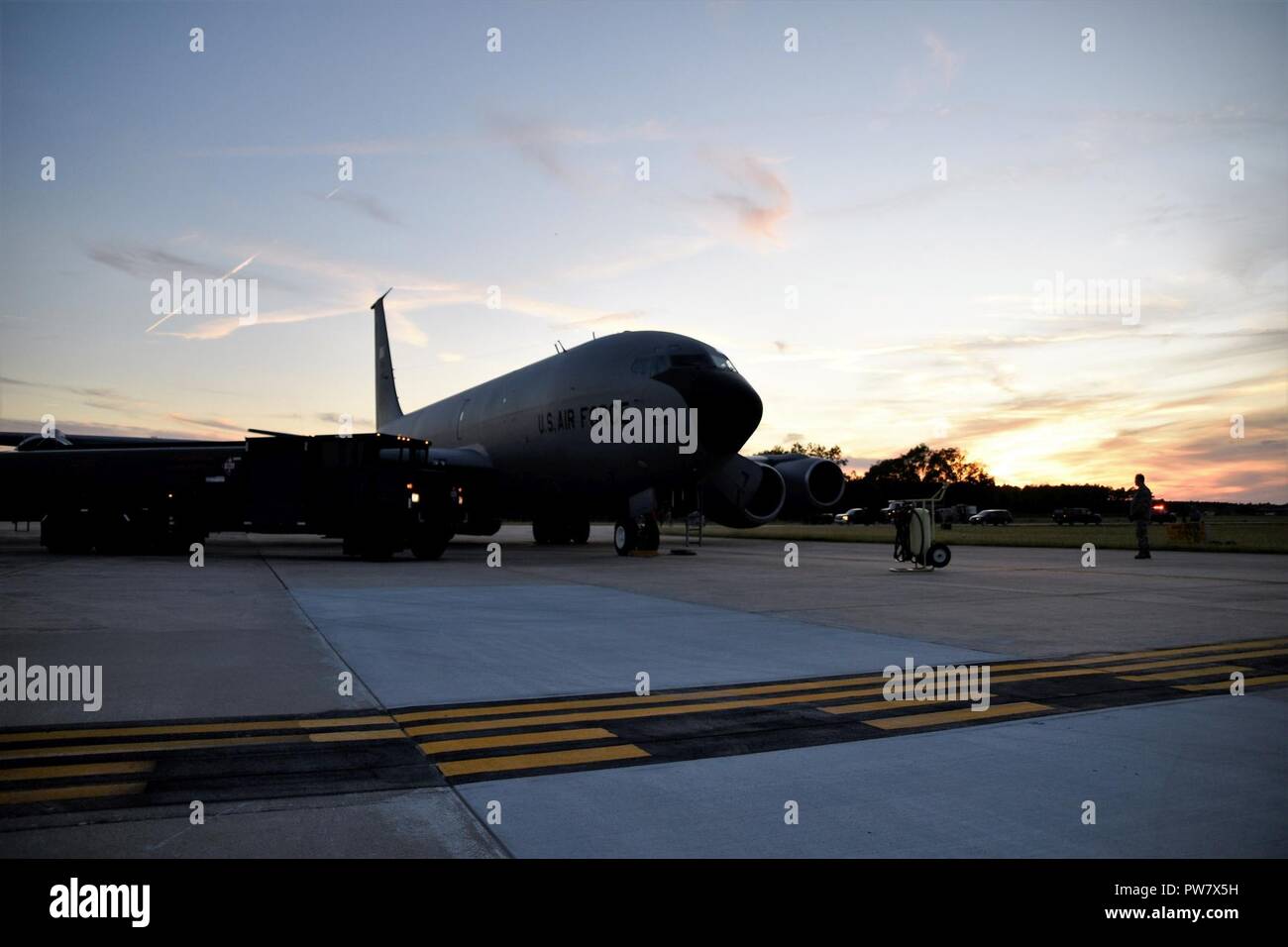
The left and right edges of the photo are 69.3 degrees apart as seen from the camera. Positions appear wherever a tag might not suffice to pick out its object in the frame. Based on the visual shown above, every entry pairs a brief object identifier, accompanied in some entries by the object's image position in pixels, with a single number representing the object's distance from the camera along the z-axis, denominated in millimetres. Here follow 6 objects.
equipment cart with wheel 16203
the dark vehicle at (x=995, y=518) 71500
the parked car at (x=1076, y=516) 69375
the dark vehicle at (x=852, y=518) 77188
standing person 19578
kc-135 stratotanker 18516
